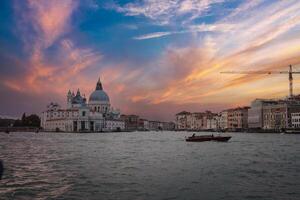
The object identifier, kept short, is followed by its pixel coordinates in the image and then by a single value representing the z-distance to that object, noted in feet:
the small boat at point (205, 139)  144.97
